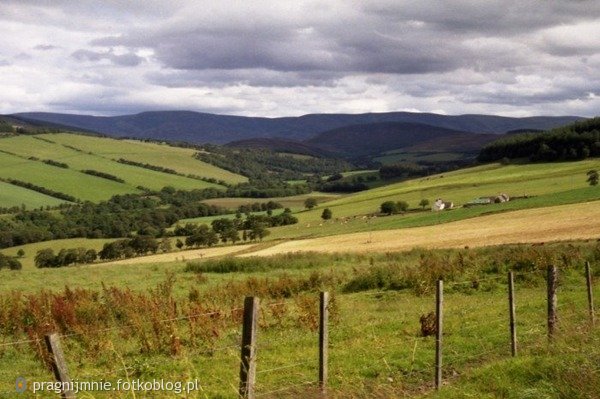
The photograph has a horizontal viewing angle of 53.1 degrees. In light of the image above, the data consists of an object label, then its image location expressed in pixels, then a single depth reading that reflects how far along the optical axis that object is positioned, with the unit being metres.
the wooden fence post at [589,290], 14.88
